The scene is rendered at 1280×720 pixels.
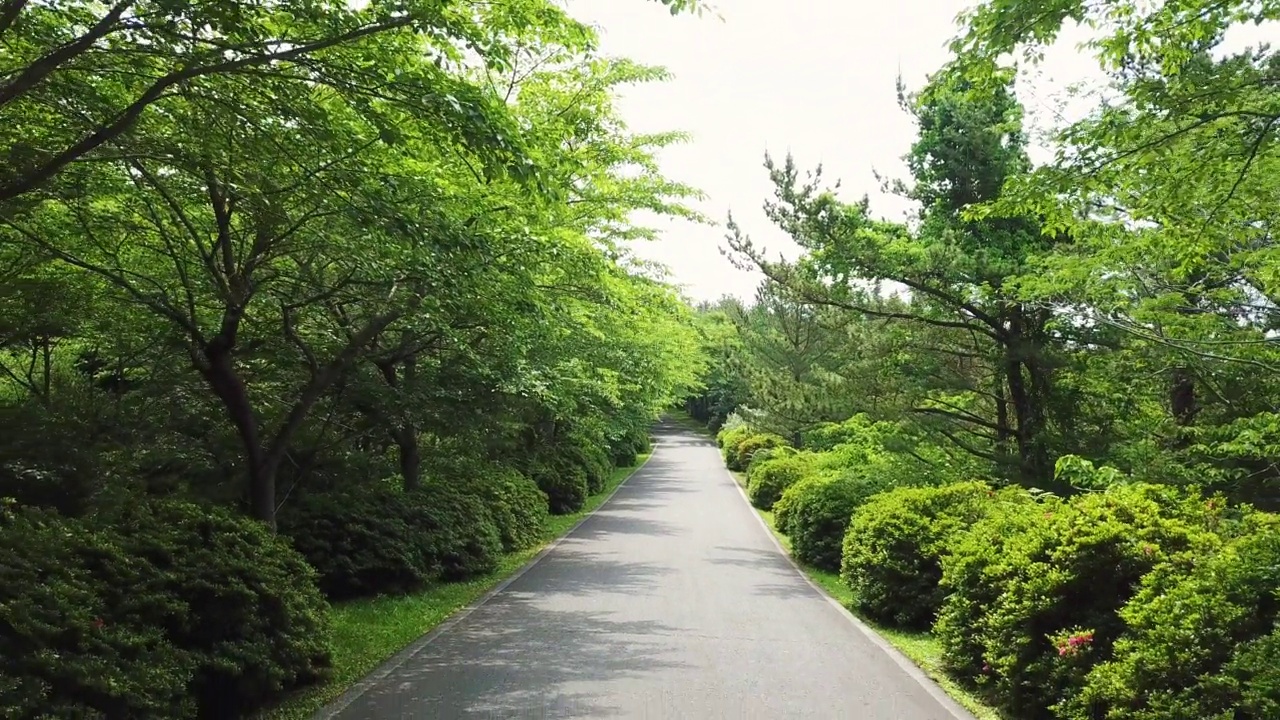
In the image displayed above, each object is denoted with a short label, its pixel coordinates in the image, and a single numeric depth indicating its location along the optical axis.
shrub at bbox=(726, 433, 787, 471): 32.72
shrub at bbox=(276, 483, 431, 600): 10.00
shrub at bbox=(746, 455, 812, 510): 21.80
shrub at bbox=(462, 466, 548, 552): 14.68
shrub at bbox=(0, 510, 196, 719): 3.93
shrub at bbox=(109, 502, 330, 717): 5.24
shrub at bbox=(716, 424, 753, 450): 39.84
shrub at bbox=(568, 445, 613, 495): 25.84
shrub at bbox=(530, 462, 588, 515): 21.91
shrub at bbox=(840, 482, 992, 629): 9.20
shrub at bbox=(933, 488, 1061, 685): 6.75
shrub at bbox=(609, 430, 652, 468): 40.66
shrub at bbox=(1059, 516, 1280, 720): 4.02
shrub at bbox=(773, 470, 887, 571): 13.80
